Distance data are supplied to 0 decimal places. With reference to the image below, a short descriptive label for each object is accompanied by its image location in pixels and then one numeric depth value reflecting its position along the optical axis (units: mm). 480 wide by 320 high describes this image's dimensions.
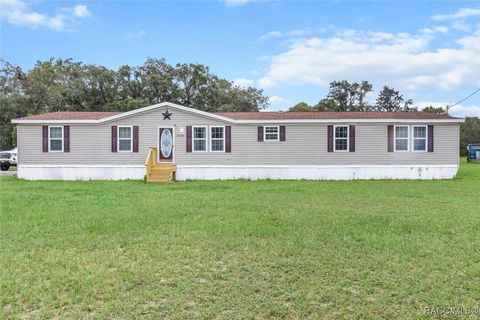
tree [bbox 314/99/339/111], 39125
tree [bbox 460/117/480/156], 38938
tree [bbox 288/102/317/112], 36625
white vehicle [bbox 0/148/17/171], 20453
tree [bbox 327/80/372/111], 43312
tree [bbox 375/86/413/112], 44750
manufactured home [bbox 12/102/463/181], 14922
